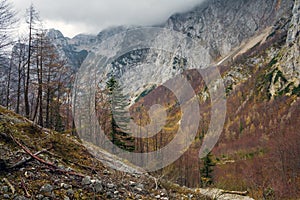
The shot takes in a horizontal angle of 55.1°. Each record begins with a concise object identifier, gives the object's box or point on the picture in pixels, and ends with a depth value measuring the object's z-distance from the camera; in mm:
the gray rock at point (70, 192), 6193
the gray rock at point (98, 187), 6648
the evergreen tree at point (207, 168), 54781
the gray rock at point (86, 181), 6691
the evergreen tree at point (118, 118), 36875
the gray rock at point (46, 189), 5831
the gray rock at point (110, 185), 7129
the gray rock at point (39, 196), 5539
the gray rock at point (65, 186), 6321
